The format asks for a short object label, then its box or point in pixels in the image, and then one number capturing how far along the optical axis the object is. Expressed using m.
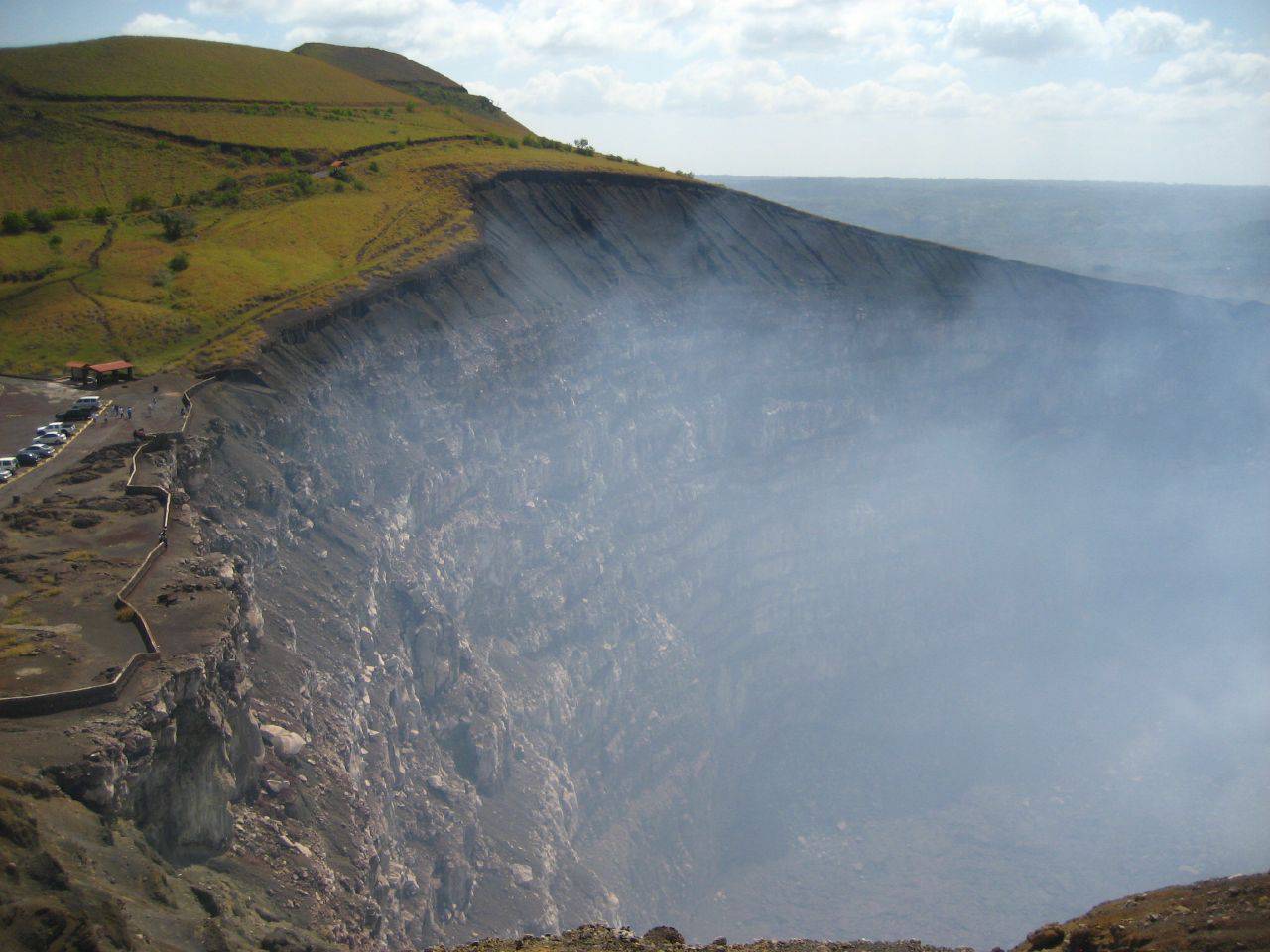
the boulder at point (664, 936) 32.06
